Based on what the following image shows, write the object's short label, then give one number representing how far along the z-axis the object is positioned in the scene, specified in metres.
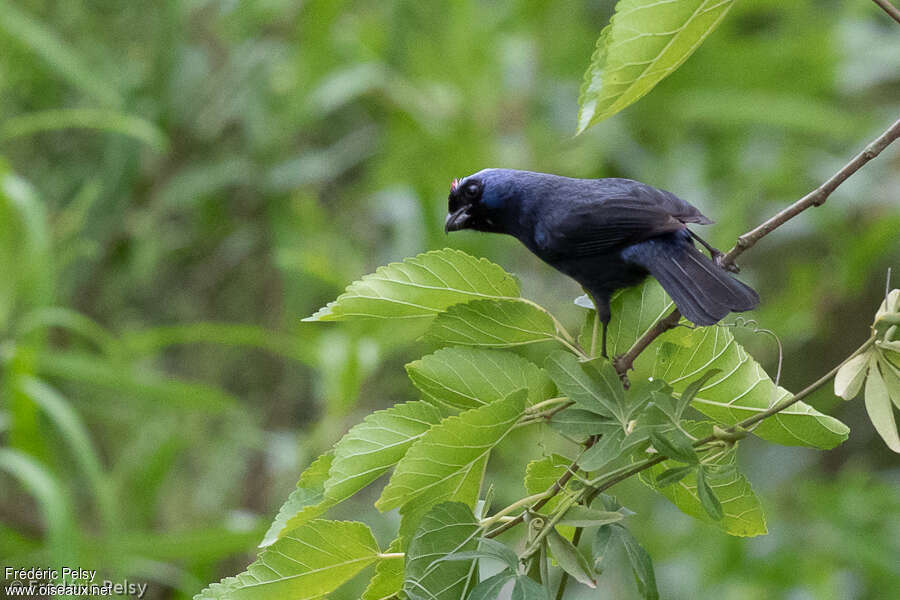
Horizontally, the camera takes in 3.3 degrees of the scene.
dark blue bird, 8.31
